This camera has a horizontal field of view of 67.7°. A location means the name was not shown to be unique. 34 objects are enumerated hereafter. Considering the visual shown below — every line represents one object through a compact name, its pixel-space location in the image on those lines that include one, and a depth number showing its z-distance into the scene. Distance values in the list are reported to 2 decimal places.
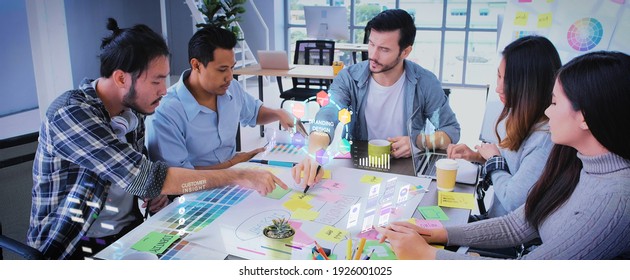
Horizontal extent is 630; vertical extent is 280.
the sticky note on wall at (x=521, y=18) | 3.30
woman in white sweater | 0.92
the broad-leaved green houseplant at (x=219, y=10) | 5.71
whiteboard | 2.97
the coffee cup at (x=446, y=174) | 1.39
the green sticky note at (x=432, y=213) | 1.23
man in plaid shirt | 1.24
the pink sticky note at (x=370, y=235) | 1.09
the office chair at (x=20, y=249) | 1.05
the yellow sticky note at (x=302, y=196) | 1.32
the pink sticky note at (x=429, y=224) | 1.16
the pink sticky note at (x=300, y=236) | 1.08
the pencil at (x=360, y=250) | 0.96
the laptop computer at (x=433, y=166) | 1.49
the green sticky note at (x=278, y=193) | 1.33
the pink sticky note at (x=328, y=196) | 1.32
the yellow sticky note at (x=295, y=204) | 1.26
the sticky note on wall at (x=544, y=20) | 3.21
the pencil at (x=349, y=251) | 0.98
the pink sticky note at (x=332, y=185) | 1.41
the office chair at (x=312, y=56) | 4.65
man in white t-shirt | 2.15
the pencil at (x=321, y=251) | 0.96
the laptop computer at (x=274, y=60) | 4.31
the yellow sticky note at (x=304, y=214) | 1.19
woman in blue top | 1.39
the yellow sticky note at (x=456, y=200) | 1.32
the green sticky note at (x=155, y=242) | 1.03
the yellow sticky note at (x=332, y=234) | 1.09
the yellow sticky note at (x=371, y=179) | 1.47
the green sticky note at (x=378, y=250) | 1.01
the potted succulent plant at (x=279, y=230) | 1.09
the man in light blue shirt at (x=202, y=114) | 1.66
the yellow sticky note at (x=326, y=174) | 1.50
